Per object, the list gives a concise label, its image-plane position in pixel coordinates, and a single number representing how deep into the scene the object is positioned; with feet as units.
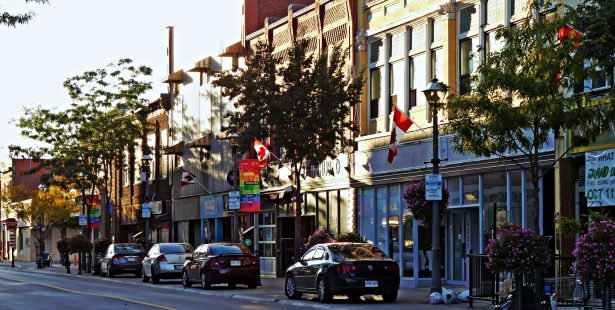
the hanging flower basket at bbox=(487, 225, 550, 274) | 68.28
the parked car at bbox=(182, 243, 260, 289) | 115.14
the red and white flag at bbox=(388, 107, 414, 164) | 112.78
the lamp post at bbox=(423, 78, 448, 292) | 86.43
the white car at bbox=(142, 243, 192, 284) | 135.13
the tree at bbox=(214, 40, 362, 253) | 116.37
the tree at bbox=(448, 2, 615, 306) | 71.82
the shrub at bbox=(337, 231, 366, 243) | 117.08
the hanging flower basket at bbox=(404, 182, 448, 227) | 96.32
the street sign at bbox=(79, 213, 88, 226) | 210.18
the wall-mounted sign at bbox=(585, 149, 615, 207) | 85.51
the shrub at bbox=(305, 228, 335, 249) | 118.11
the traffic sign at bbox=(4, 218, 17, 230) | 265.75
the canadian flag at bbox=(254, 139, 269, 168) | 139.64
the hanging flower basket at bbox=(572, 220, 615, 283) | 60.54
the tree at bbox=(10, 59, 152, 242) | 190.19
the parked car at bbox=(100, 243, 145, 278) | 162.09
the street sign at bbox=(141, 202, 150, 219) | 173.21
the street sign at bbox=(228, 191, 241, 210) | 135.23
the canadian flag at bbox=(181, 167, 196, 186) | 176.24
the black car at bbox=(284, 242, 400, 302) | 88.48
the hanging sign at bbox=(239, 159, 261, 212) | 139.44
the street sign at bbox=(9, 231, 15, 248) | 269.27
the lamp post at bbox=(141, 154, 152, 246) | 172.24
